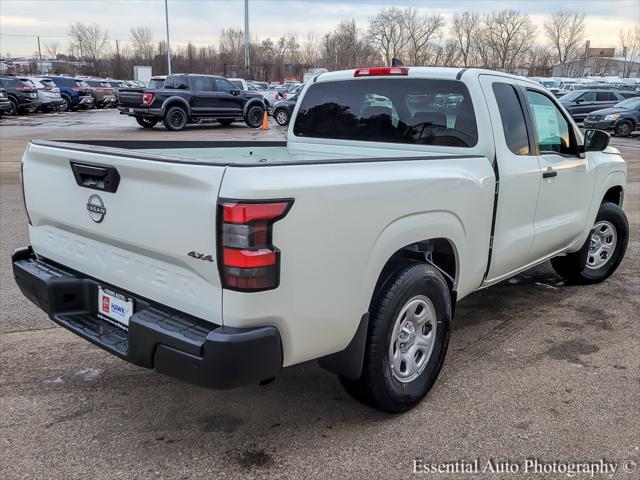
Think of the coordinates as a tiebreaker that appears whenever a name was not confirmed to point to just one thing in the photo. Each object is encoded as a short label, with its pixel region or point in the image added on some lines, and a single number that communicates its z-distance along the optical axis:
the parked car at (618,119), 22.62
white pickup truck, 2.33
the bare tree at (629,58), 89.49
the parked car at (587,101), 25.59
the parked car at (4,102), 26.09
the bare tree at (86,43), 101.25
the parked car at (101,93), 38.59
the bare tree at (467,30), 81.19
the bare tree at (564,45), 94.75
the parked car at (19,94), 28.39
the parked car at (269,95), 28.83
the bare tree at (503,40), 81.69
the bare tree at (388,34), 70.44
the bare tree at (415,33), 70.57
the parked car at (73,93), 34.88
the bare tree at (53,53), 115.06
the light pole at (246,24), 43.41
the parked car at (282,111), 24.47
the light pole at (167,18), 53.08
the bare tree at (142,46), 104.81
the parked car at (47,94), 31.42
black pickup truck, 20.78
